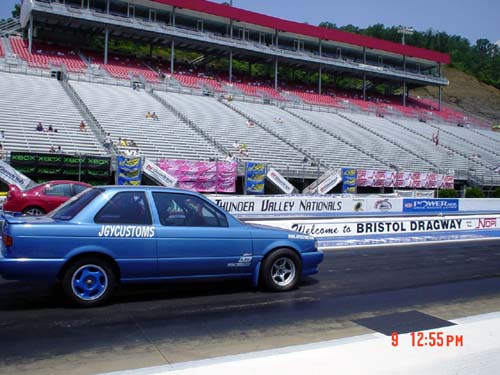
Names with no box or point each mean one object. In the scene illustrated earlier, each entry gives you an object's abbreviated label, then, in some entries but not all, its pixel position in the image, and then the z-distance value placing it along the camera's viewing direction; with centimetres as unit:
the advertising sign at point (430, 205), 2567
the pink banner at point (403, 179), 3149
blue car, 577
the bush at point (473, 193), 3325
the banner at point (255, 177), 2620
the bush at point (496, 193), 3554
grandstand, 2917
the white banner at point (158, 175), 2334
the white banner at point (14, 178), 1930
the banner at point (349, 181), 2992
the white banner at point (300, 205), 2100
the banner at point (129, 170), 2273
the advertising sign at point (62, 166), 2112
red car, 1424
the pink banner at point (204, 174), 2462
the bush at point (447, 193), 3266
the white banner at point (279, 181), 2712
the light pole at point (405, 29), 7375
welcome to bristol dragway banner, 1332
